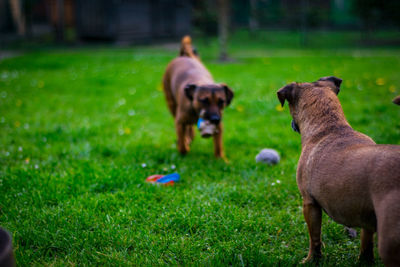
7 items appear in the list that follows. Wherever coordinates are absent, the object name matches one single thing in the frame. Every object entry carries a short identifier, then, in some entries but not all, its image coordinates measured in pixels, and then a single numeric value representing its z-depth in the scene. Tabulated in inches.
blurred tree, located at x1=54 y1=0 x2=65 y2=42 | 792.0
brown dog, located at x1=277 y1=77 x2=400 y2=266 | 78.1
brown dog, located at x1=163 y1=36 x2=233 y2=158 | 187.3
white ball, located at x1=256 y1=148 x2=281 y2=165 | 184.9
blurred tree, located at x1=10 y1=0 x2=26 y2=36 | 954.7
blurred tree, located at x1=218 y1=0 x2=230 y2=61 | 563.2
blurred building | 836.0
